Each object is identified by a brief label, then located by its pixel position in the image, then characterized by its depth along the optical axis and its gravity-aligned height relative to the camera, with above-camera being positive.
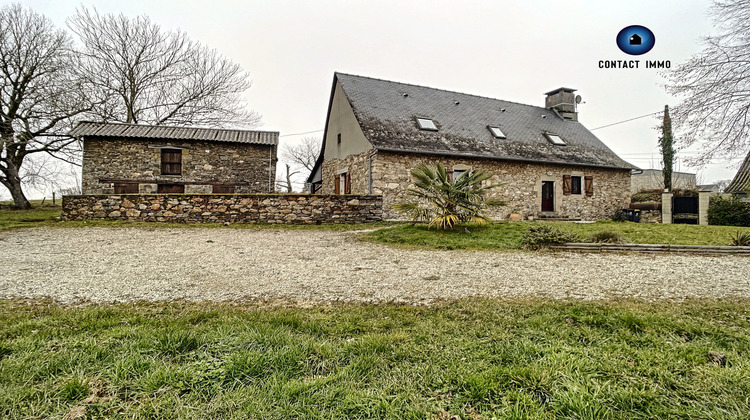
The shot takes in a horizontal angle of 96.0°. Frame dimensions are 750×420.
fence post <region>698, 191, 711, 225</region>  15.51 +0.33
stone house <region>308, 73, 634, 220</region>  13.62 +2.78
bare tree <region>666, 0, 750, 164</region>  8.91 +3.54
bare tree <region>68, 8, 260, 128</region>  18.70 +8.15
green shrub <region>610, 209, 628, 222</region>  16.21 -0.23
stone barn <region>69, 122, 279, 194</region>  15.38 +2.39
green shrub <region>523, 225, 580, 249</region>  7.52 -0.61
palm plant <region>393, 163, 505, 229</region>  9.30 +0.30
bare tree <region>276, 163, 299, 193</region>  38.78 +3.26
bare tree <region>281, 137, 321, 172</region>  40.38 +6.91
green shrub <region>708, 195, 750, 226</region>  14.12 -0.01
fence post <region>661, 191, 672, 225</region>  16.52 +0.22
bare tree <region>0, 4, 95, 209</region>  15.78 +5.65
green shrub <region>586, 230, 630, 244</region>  7.67 -0.61
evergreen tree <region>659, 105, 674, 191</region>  20.67 +3.56
